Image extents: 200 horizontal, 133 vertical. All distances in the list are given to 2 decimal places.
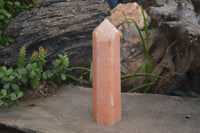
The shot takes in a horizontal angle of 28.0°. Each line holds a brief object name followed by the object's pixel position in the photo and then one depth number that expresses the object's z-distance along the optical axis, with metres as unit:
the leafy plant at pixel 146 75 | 0.93
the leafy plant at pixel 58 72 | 0.86
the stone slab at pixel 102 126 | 0.70
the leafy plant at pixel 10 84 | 0.79
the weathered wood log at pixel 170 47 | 0.86
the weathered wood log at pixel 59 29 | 0.93
